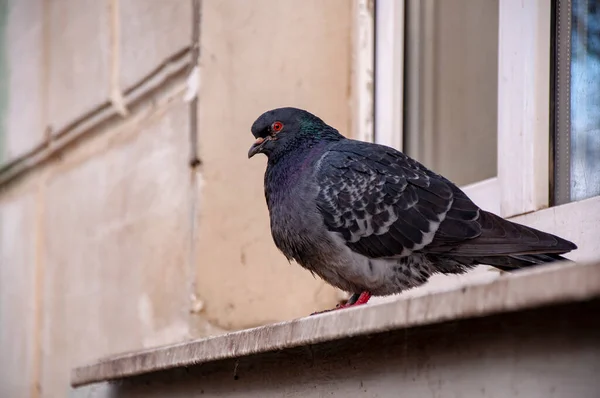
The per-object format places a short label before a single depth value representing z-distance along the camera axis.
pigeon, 6.08
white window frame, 6.58
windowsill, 3.24
